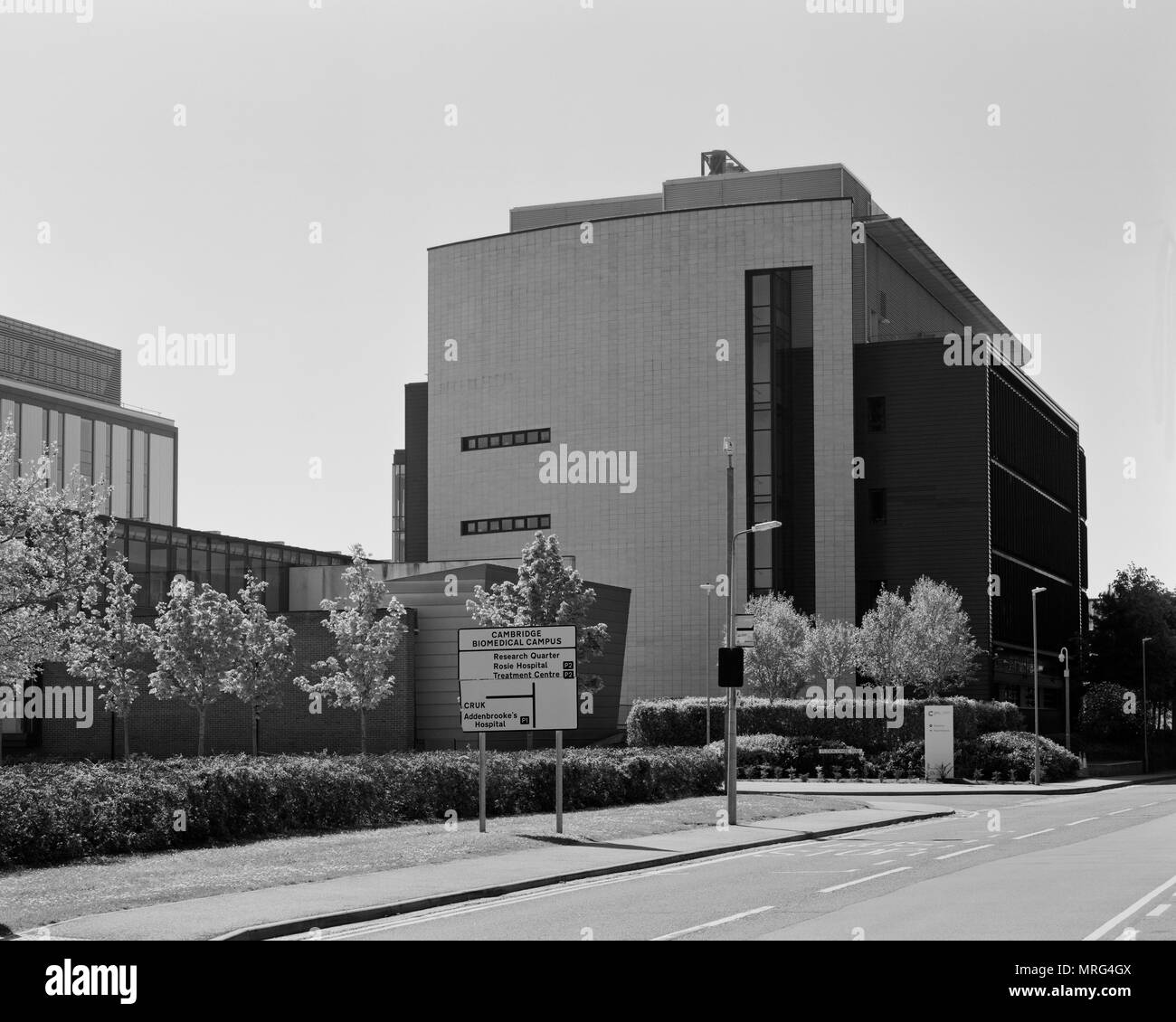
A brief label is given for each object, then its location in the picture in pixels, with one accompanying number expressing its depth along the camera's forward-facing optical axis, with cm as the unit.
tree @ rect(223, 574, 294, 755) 4706
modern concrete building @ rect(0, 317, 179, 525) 13588
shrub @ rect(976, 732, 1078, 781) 5500
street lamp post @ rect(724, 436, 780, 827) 2994
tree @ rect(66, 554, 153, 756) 4491
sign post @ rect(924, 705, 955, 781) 5278
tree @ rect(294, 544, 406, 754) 4697
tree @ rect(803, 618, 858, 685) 6738
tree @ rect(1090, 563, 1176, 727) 9156
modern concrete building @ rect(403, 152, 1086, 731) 7988
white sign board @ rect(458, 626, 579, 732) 2586
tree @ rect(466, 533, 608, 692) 3862
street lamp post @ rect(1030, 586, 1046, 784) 5244
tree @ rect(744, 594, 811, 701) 6712
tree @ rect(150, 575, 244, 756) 4638
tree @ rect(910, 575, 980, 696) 6788
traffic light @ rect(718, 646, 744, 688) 2886
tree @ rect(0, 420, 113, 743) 2823
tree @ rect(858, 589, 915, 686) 6788
